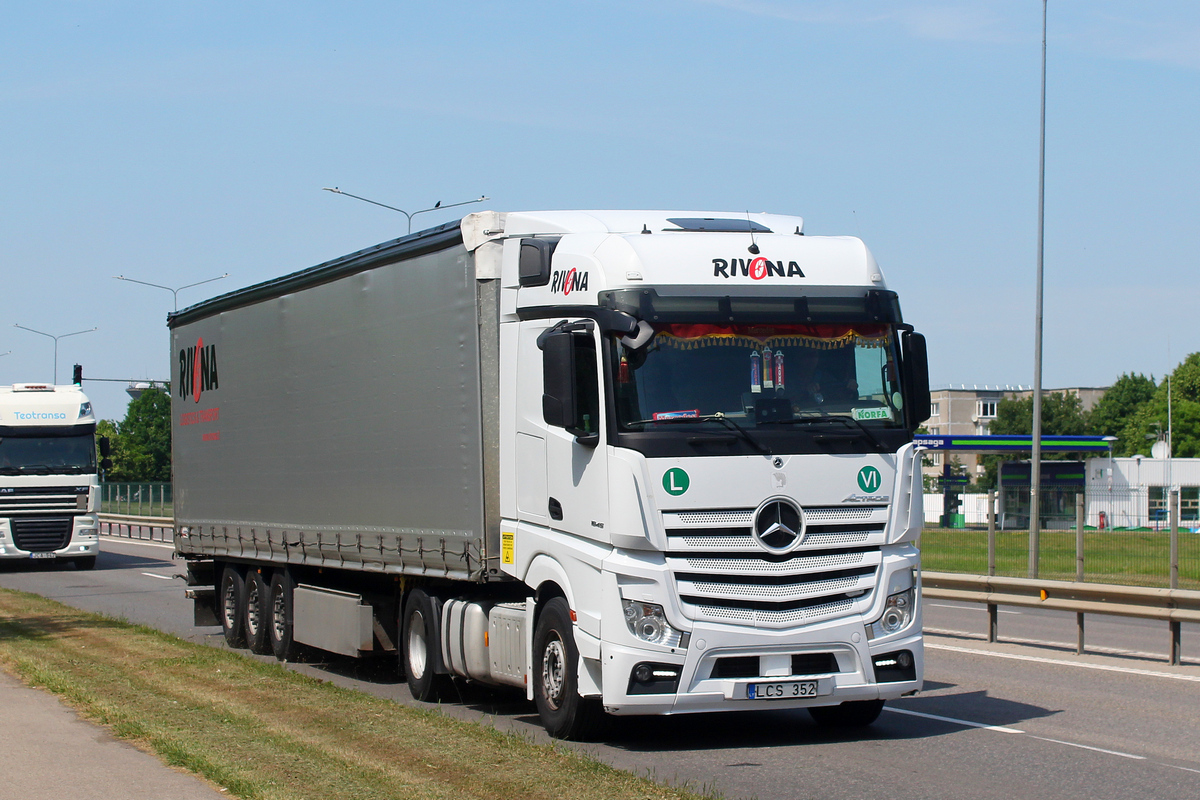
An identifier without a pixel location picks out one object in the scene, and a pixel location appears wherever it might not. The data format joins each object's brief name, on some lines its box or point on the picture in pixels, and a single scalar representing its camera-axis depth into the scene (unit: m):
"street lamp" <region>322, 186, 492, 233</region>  34.38
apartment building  178.00
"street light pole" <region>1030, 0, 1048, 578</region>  25.09
